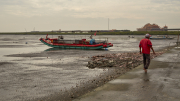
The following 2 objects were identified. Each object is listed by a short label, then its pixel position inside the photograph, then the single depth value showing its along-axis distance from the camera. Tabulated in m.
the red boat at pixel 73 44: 33.37
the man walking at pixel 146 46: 9.57
